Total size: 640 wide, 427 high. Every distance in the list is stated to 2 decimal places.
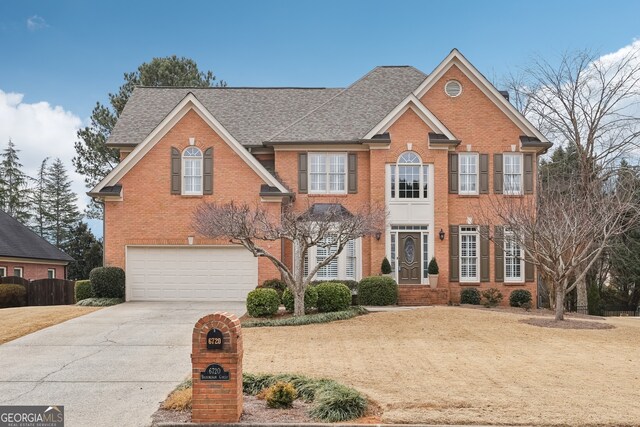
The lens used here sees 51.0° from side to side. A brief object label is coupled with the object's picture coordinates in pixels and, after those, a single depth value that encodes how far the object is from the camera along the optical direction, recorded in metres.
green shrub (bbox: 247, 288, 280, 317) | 20.14
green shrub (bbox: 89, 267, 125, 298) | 24.52
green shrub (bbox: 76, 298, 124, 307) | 23.58
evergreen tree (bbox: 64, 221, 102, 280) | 49.31
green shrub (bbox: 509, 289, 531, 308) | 26.88
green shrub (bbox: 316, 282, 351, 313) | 20.88
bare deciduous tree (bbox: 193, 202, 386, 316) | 19.41
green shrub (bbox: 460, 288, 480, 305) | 26.69
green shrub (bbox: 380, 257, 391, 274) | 26.19
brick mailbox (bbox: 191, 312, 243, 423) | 8.55
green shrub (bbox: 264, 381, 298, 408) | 9.24
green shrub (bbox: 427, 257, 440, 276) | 26.36
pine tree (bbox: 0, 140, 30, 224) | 61.59
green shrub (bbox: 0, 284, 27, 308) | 26.75
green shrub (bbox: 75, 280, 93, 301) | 25.28
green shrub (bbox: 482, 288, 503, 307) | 26.36
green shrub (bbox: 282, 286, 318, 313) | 20.81
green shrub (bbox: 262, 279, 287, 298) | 24.38
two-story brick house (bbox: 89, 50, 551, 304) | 25.72
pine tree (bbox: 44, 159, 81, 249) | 63.94
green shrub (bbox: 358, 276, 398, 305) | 24.86
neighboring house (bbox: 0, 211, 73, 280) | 34.88
